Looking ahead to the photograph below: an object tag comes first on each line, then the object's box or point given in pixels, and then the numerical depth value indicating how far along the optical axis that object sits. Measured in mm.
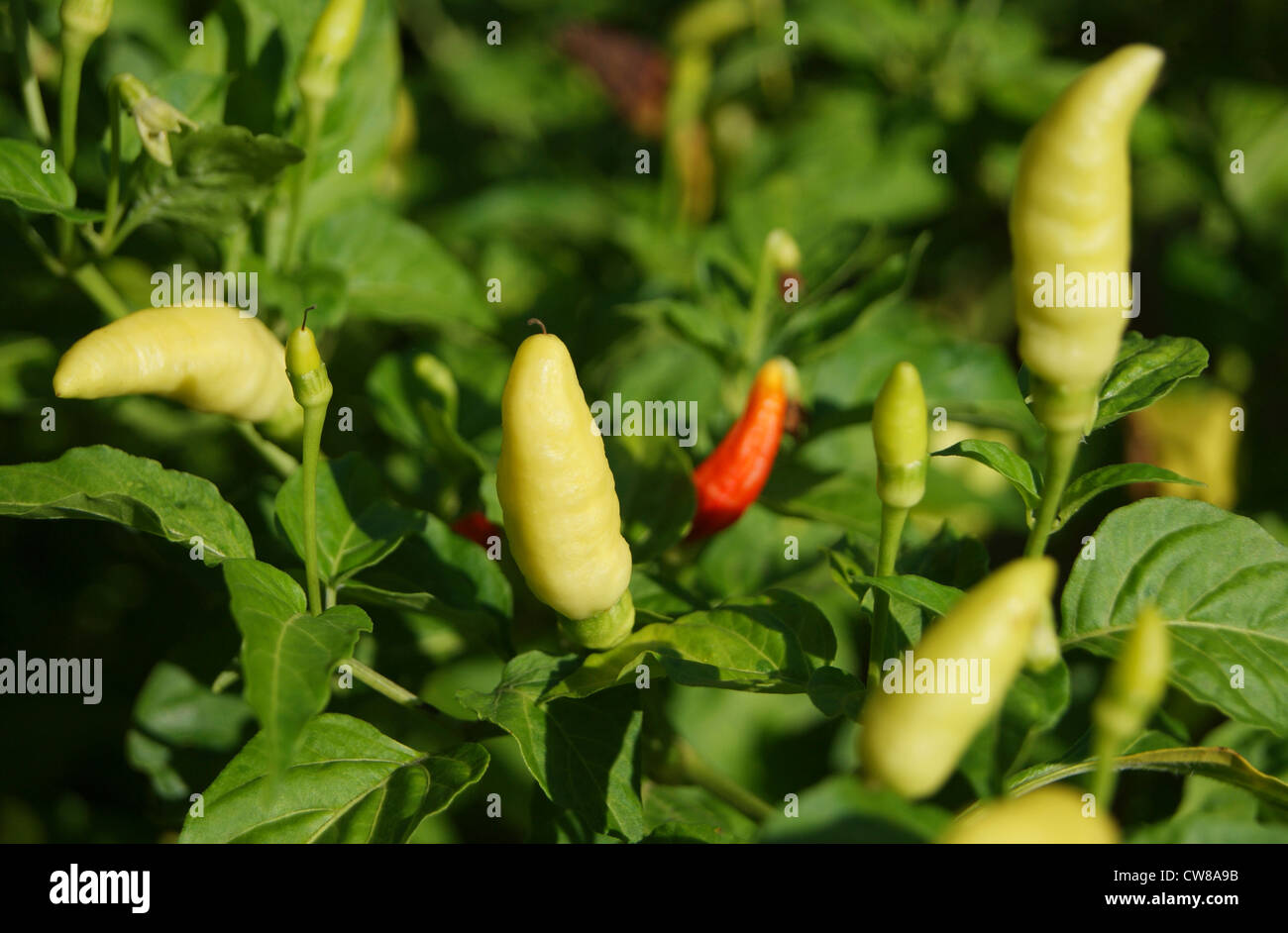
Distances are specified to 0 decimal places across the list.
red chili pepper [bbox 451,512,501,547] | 487
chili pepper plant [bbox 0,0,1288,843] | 420
